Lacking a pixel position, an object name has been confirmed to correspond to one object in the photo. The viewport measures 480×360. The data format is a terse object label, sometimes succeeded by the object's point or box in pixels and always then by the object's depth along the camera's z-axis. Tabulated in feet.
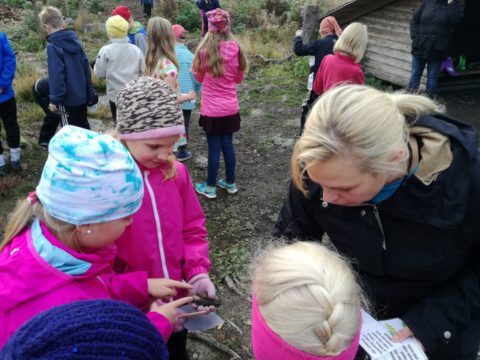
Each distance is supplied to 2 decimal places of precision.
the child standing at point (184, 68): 16.88
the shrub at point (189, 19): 48.85
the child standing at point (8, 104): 15.69
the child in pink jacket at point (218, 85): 14.38
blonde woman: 4.72
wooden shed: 27.73
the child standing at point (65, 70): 15.56
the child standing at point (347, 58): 16.38
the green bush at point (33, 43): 36.96
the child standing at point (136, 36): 22.01
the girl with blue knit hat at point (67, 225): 4.64
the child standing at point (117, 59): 16.96
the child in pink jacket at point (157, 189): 6.56
